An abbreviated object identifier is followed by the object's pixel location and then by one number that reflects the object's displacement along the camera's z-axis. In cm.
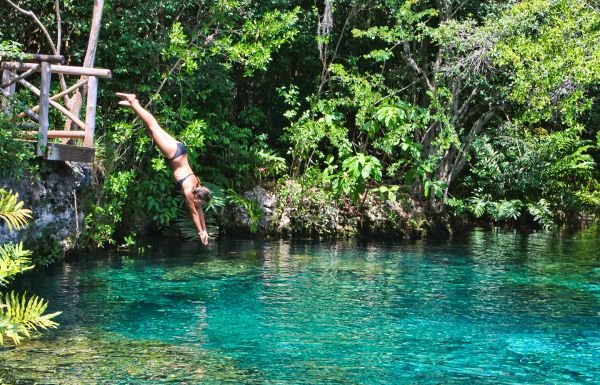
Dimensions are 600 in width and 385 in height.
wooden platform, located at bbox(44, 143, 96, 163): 1222
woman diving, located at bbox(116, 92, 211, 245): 1263
